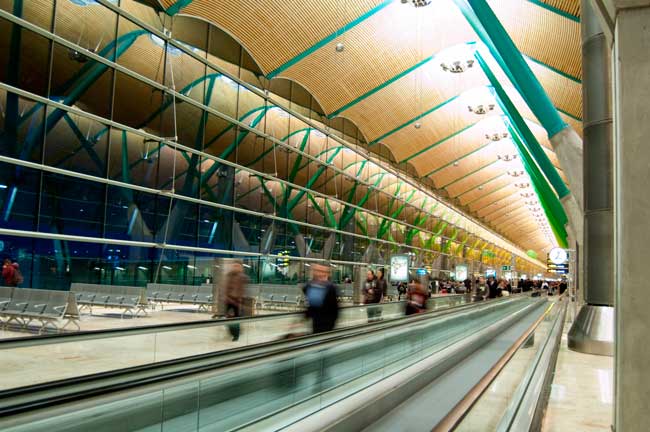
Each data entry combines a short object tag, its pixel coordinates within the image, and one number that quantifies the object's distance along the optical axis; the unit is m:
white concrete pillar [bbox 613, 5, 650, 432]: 3.55
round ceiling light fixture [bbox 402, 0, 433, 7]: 22.70
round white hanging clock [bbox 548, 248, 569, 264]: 29.80
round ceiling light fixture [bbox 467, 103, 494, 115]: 36.72
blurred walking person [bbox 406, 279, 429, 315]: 12.78
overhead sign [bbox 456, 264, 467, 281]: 41.12
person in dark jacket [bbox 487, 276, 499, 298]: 32.06
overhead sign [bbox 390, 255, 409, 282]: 25.33
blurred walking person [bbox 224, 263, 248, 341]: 10.25
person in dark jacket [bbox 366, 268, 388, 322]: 15.54
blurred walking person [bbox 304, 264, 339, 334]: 8.19
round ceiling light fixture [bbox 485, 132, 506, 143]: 44.56
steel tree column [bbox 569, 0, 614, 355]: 12.63
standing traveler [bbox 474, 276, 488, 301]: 30.98
